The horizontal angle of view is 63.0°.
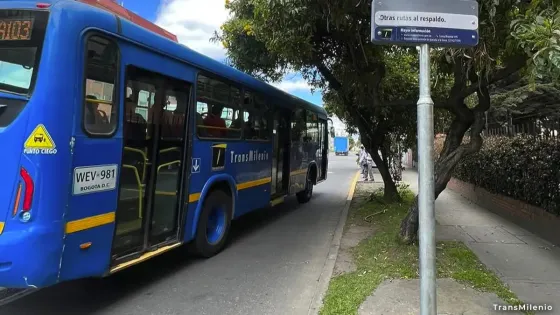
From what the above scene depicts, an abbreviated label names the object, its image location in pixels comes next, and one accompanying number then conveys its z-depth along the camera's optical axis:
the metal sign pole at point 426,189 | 2.80
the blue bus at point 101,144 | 3.59
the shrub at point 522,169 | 6.90
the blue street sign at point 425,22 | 2.79
